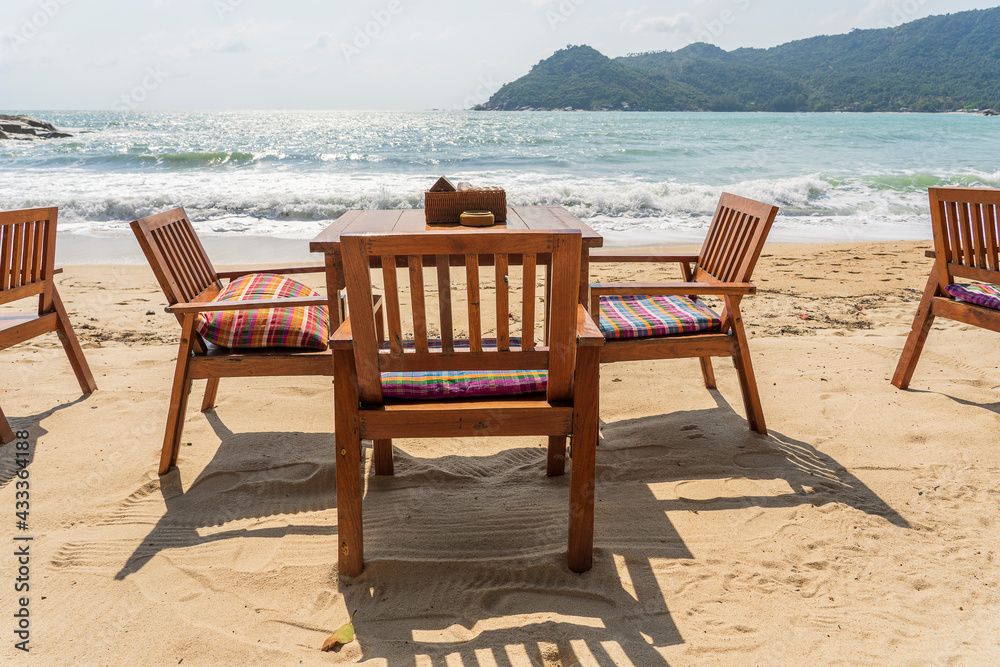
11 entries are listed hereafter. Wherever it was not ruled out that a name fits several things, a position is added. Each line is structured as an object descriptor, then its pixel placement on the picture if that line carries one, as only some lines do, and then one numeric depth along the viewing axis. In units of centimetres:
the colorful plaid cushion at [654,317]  304
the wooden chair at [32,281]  330
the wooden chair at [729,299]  298
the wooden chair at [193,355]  281
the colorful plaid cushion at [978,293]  345
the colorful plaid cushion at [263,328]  292
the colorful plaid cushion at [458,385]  220
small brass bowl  297
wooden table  266
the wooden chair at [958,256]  340
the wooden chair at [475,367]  194
